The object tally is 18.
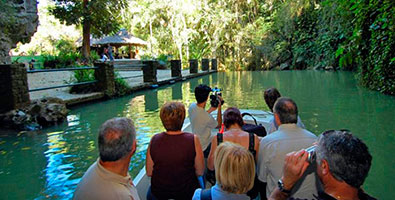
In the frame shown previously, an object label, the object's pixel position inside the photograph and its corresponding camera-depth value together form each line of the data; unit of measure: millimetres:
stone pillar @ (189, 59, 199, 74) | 22305
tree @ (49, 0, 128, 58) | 17750
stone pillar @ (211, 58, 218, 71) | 28641
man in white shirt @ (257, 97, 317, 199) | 2176
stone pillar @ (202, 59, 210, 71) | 26125
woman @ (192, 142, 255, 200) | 1689
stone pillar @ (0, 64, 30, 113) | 7043
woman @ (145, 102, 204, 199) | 2486
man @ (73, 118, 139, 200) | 1693
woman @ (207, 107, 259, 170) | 2627
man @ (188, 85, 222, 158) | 3604
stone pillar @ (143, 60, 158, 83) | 14562
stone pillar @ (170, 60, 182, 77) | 18375
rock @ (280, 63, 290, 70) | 30052
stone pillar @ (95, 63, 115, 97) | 10945
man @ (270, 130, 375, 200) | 1388
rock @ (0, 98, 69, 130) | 6734
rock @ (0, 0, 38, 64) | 15703
